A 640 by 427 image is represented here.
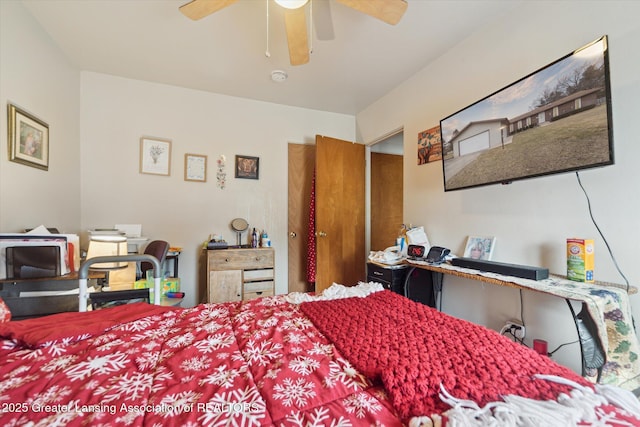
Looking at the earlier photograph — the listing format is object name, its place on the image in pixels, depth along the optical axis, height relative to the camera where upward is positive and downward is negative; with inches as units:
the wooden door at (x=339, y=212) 127.0 +3.6
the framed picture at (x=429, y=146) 95.7 +27.7
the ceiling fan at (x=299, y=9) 59.5 +49.9
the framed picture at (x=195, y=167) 121.0 +24.9
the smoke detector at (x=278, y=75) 106.2 +60.3
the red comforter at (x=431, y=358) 26.4 -17.6
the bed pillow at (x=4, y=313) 43.4 -15.8
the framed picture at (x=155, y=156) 114.9 +29.1
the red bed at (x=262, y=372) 24.0 -17.7
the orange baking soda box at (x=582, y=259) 55.0 -9.0
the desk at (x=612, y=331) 46.3 -21.1
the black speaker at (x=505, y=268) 57.9 -12.4
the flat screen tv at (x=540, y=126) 48.4 +21.1
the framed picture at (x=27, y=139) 69.5 +24.2
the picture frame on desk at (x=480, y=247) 76.7 -9.0
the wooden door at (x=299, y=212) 138.4 +4.0
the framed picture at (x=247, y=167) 129.5 +26.8
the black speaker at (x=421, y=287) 91.0 -24.5
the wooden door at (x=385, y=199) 155.6 +12.4
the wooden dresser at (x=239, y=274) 110.6 -23.9
